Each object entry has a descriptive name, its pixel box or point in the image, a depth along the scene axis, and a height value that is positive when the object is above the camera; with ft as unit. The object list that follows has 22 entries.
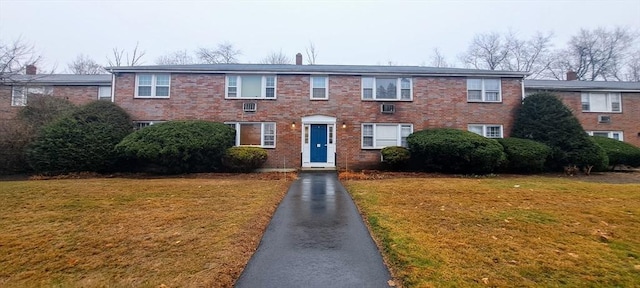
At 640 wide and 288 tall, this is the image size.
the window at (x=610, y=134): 63.62 +5.14
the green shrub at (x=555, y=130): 45.34 +4.42
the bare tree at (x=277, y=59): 125.80 +39.36
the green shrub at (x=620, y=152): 49.40 +1.11
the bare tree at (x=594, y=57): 116.26 +39.30
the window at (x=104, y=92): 60.64 +12.05
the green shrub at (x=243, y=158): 44.88 -0.42
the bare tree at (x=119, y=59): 117.29 +35.77
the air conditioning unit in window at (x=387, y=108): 51.98 +8.13
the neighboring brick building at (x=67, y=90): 58.65 +12.15
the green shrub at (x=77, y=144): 41.81 +1.22
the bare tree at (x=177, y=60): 135.95 +41.52
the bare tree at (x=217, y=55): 133.08 +42.98
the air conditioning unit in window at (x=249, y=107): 51.44 +7.98
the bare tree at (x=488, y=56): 131.13 +44.02
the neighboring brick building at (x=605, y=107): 63.41 +10.76
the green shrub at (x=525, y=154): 43.45 +0.56
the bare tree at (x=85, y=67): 119.55 +33.65
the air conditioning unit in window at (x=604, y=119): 63.62 +8.19
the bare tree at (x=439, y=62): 136.05 +41.87
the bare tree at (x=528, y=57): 126.41 +41.52
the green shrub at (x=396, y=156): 46.51 +0.11
